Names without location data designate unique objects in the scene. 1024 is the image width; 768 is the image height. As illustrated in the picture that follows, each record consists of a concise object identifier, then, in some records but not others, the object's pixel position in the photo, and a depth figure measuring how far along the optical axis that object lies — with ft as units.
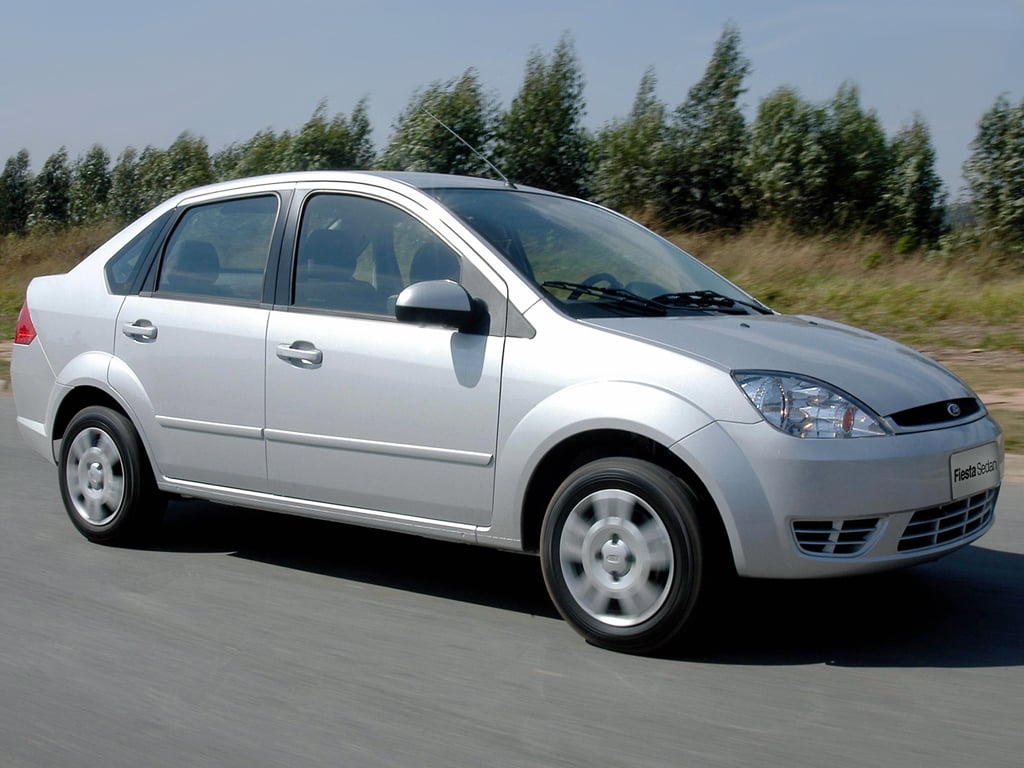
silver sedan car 13.65
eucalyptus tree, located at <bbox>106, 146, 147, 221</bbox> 156.22
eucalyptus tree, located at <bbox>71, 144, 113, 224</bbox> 183.52
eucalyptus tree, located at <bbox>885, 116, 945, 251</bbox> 102.06
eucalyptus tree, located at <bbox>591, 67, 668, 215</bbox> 108.78
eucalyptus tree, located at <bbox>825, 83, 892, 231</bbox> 106.93
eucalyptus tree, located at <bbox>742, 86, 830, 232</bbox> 105.60
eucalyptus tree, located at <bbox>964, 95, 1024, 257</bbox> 90.33
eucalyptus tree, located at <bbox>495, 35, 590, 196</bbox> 114.52
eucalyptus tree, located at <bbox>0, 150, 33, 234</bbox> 191.77
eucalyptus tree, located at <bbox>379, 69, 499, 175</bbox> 97.76
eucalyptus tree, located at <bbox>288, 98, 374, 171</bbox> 120.57
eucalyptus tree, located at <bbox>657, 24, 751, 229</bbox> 108.27
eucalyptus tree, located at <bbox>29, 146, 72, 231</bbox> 189.16
